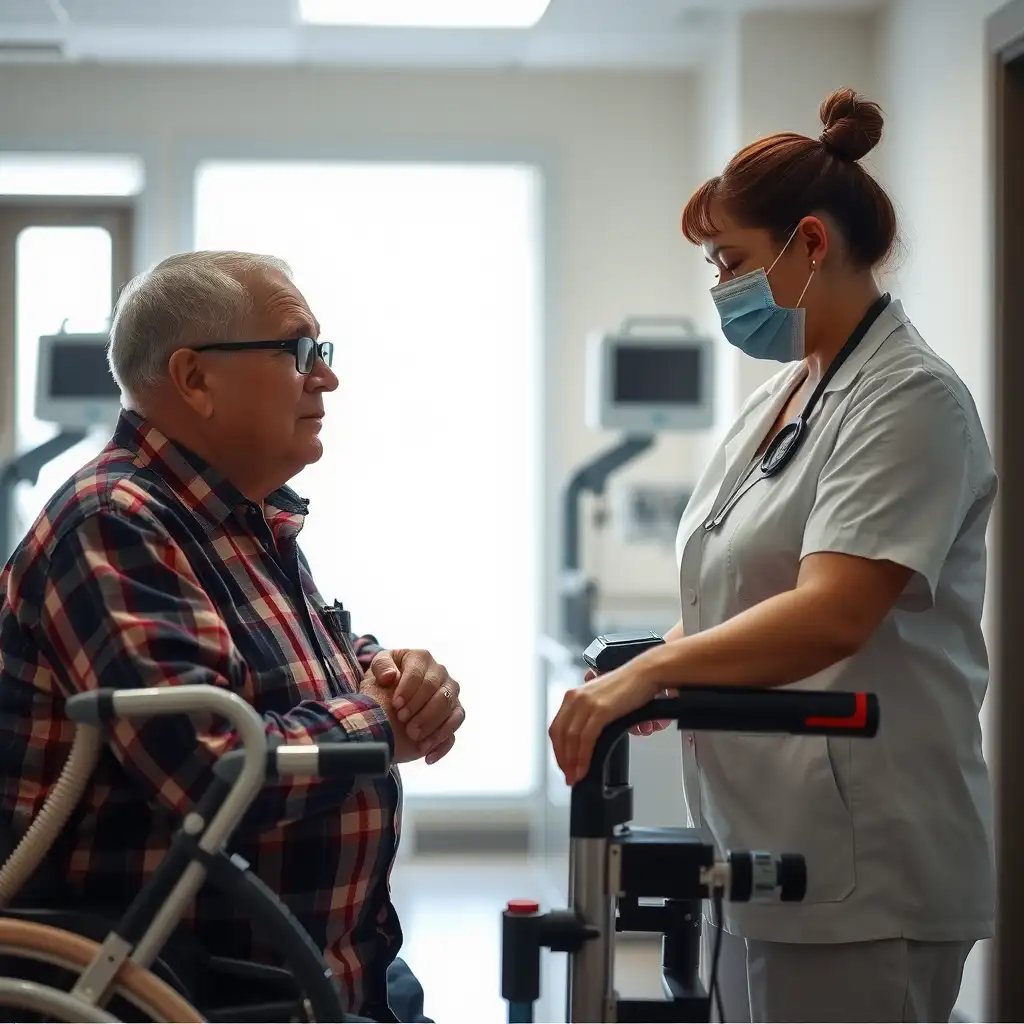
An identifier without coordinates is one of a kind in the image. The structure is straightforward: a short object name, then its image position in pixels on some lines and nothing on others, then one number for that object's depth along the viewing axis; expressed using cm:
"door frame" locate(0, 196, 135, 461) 459
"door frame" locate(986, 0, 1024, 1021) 282
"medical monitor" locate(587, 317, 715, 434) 371
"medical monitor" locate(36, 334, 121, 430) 367
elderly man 126
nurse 133
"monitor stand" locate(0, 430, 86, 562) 371
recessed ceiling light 371
